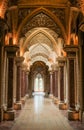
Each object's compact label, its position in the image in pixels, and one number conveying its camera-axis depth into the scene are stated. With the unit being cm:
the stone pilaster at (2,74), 1305
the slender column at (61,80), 1991
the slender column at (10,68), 1438
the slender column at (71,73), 1452
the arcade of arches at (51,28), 1362
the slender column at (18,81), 1949
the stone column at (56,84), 2502
